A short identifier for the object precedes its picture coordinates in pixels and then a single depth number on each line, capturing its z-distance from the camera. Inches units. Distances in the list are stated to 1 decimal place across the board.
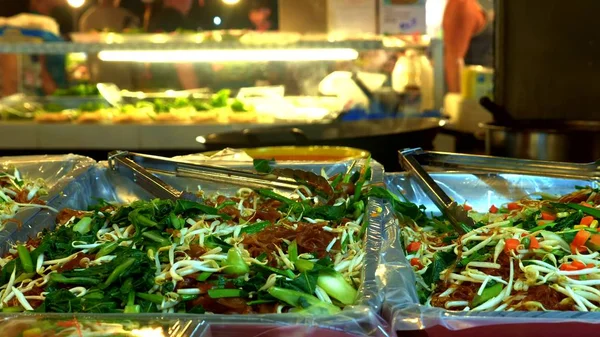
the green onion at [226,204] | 79.1
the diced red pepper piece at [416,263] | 65.9
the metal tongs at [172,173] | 87.4
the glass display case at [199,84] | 205.0
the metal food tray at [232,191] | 47.4
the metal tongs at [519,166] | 86.8
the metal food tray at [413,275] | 47.5
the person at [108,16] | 237.7
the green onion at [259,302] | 54.9
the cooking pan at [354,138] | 133.1
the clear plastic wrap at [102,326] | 45.9
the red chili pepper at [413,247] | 70.2
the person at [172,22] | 226.5
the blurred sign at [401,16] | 217.0
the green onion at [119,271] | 59.0
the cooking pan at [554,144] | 109.2
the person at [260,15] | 233.8
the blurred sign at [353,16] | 219.6
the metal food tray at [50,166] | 100.0
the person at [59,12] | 241.5
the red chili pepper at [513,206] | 83.5
